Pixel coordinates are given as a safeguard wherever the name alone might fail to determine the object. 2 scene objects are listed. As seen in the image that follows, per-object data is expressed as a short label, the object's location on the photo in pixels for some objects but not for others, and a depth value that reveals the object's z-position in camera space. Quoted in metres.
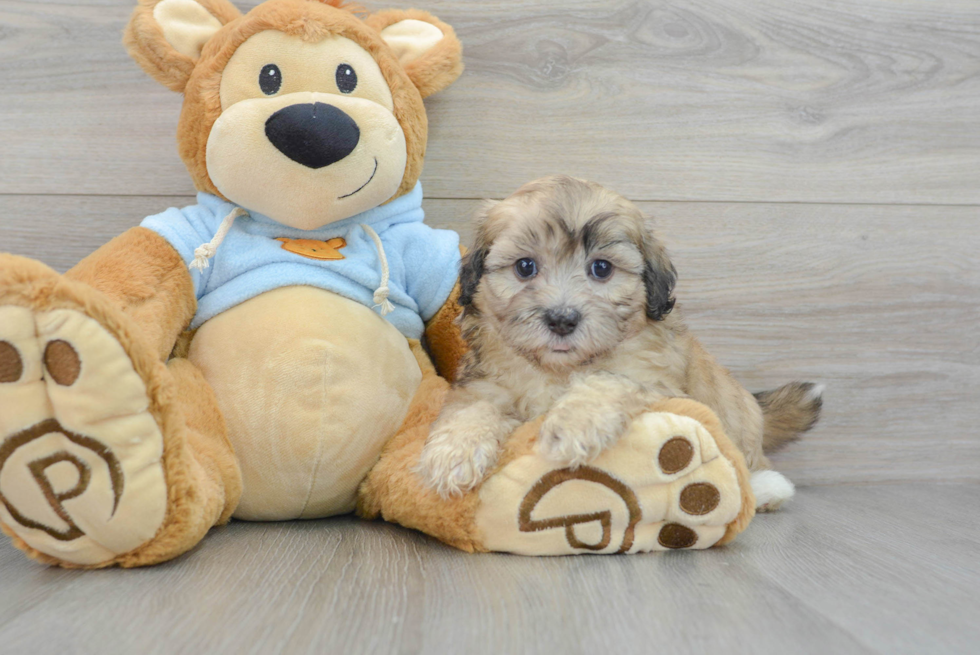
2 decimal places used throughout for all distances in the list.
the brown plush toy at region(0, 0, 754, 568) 0.47
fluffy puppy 0.52
